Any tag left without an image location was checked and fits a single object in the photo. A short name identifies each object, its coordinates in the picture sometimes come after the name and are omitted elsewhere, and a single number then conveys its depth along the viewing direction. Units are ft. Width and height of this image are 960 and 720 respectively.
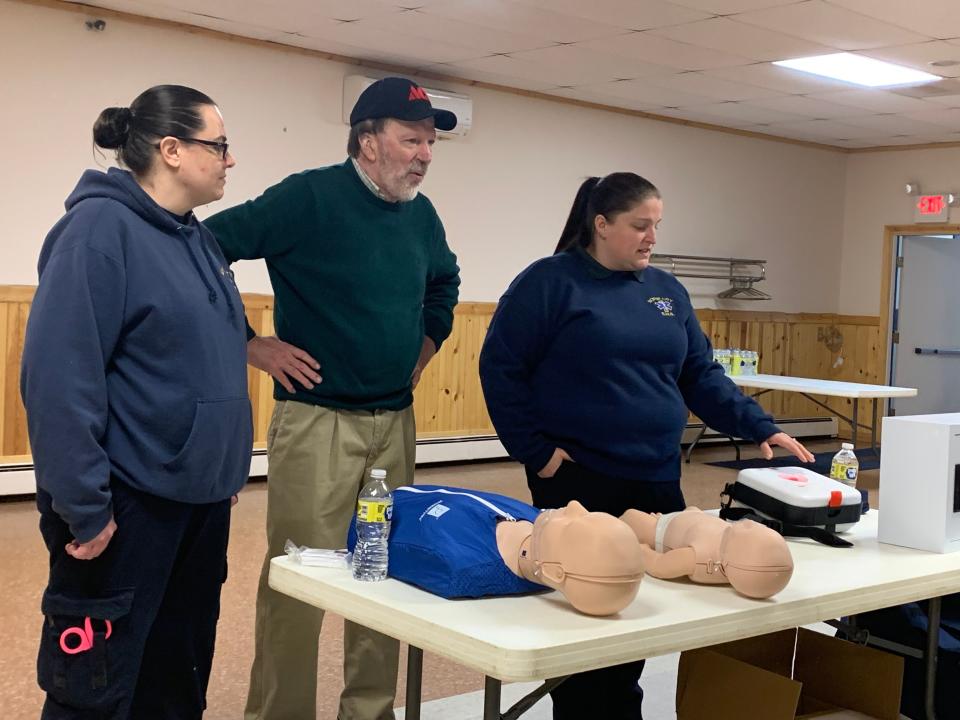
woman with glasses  6.51
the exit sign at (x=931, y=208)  32.81
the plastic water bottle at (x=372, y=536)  6.57
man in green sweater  9.07
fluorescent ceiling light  22.56
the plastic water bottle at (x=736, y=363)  29.50
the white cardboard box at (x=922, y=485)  8.27
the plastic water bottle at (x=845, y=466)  10.91
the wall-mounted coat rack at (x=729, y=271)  30.96
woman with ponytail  9.14
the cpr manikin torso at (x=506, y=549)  5.91
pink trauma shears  6.66
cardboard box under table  7.76
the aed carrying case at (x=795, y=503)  8.33
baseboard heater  20.18
